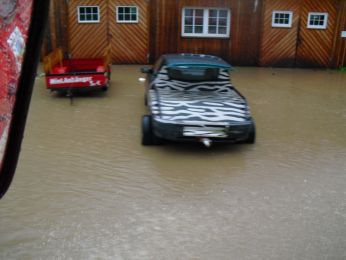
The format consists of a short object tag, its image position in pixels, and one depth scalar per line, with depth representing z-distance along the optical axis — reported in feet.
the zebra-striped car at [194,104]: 21.03
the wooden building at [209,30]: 50.90
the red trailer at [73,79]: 32.35
